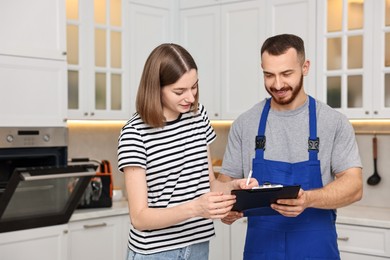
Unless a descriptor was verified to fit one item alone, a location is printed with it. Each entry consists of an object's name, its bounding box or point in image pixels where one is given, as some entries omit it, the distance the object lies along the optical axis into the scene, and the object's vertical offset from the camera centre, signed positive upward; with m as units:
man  2.10 -0.15
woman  1.83 -0.16
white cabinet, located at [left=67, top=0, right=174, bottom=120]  3.91 +0.47
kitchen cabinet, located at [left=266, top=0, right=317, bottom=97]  3.86 +0.64
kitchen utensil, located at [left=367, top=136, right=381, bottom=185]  3.96 -0.41
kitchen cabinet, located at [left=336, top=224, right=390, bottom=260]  3.40 -0.74
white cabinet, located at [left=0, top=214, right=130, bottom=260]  3.30 -0.75
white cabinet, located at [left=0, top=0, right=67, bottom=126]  3.34 +0.31
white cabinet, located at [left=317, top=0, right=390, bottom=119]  3.63 +0.38
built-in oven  3.22 -0.36
